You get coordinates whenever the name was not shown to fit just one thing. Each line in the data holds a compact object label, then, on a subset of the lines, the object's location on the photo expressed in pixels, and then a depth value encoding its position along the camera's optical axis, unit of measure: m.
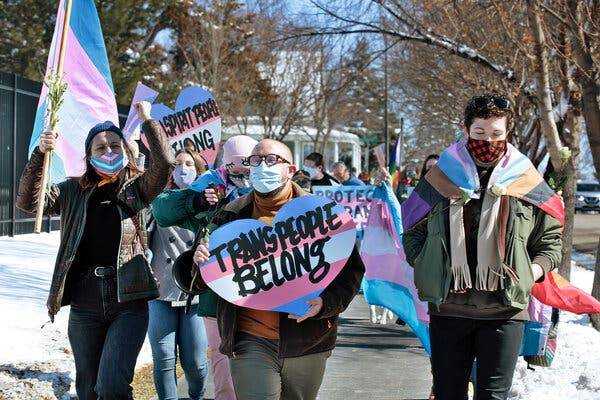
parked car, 57.62
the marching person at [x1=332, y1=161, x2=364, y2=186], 15.40
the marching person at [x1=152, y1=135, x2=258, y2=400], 5.14
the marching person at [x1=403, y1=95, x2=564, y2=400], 4.54
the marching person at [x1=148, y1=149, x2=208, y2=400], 6.55
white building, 40.05
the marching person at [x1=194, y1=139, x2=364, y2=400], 4.40
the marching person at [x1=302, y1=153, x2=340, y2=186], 13.94
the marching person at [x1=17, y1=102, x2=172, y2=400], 5.11
